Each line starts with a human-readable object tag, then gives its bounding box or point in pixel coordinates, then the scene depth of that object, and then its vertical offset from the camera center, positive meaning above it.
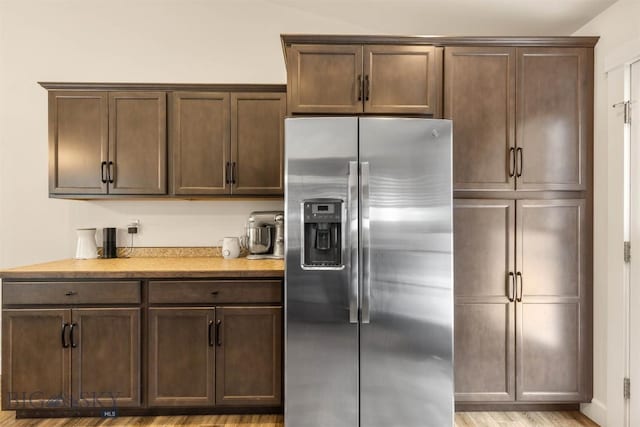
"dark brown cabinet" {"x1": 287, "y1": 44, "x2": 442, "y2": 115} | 2.49 +0.83
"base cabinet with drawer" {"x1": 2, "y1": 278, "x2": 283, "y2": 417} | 2.48 -0.79
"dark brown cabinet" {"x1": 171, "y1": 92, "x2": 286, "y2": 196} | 2.98 +0.52
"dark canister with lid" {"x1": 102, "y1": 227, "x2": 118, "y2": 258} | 3.21 -0.22
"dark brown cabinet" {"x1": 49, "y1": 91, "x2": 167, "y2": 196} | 2.95 +0.51
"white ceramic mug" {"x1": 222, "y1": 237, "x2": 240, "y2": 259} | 3.13 -0.26
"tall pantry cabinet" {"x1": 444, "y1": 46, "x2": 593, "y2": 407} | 2.57 -0.05
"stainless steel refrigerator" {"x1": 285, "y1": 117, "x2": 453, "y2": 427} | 2.27 -0.37
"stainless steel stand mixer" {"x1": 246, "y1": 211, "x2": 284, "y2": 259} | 3.09 -0.17
